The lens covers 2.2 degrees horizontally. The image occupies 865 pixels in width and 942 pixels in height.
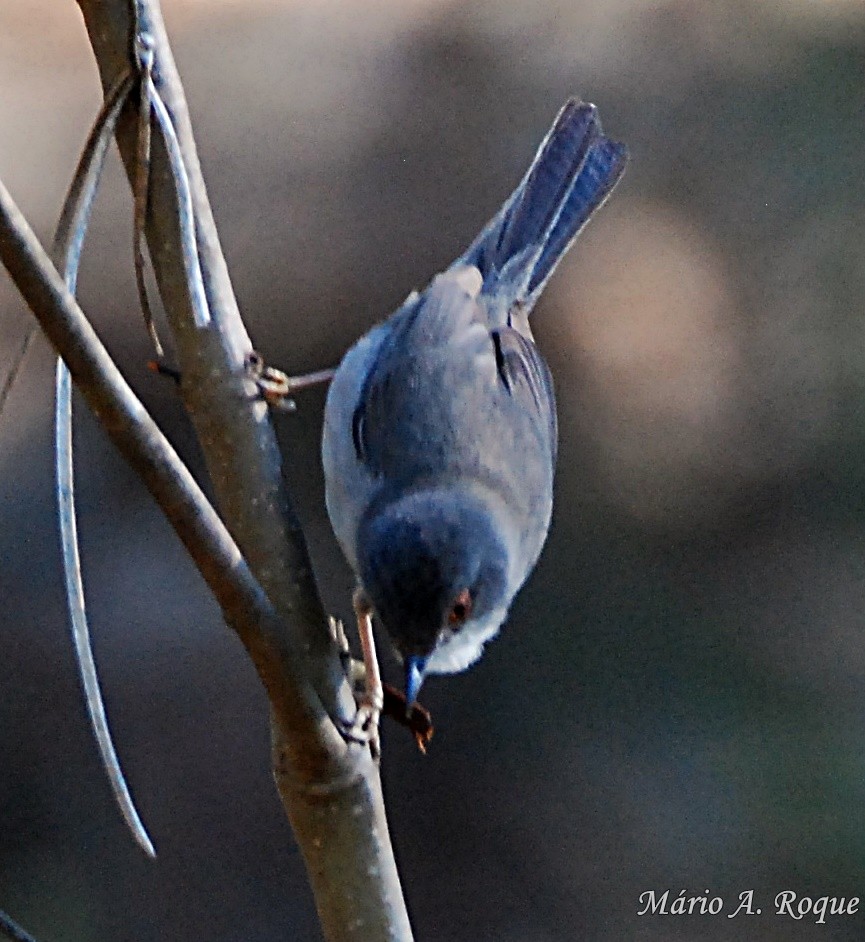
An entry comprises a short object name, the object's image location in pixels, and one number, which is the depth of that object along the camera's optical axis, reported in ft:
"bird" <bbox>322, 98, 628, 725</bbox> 12.26
